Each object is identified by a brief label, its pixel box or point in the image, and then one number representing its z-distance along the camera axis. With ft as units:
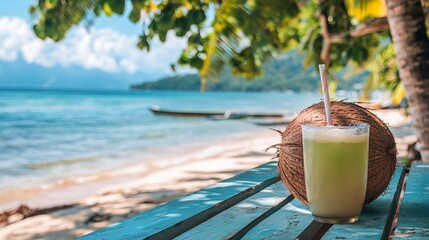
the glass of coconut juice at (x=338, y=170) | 3.21
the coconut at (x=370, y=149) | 3.55
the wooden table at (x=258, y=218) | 3.01
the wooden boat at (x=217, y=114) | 73.50
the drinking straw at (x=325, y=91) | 3.32
